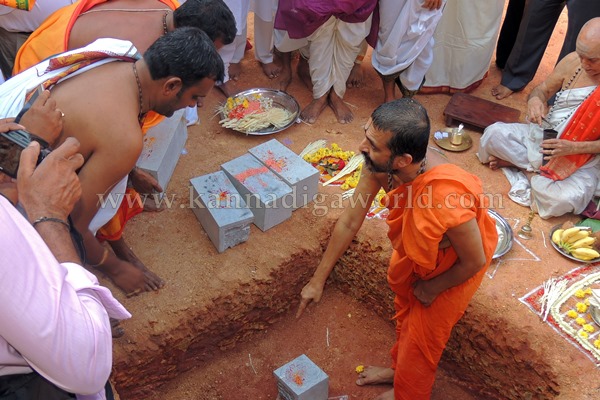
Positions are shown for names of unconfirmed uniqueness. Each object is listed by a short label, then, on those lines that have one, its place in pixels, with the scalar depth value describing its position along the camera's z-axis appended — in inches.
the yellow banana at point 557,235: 181.2
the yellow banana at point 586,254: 173.6
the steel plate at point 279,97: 234.3
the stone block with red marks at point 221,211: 169.0
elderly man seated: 177.3
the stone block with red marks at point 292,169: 183.2
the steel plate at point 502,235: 176.2
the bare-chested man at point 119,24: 145.9
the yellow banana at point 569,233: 178.7
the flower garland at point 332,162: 204.4
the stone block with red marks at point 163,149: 180.1
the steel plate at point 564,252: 175.3
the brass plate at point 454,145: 224.2
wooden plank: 235.0
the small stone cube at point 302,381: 154.9
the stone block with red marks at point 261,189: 176.6
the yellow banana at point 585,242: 175.8
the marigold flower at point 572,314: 160.9
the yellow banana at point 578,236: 178.1
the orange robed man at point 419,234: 113.5
